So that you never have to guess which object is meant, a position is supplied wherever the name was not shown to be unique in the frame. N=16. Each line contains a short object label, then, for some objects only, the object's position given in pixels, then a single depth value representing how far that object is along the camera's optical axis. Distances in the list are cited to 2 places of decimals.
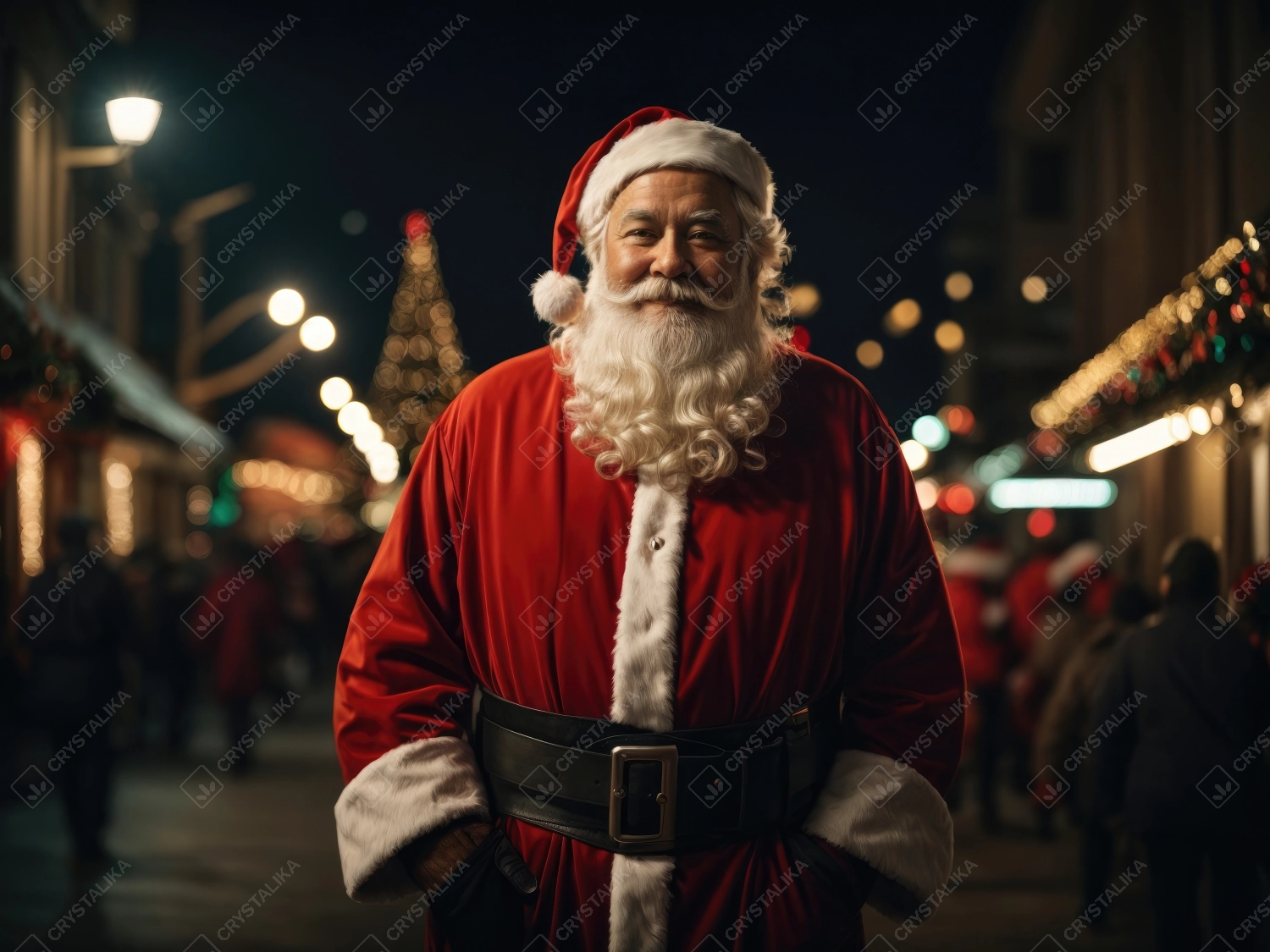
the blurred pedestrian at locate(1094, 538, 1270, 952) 5.82
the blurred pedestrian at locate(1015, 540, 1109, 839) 9.61
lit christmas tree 36.38
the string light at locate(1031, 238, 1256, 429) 7.39
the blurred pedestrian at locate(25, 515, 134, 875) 8.38
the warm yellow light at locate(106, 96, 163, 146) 9.67
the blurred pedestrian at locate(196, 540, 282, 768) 12.38
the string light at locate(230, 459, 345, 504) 47.00
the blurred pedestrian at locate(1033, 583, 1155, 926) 7.64
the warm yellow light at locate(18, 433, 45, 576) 14.75
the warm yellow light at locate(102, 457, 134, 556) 20.42
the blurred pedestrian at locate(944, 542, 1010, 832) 10.02
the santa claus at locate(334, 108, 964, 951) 2.72
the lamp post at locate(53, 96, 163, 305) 9.68
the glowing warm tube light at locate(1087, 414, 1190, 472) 12.18
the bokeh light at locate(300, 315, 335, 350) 16.56
